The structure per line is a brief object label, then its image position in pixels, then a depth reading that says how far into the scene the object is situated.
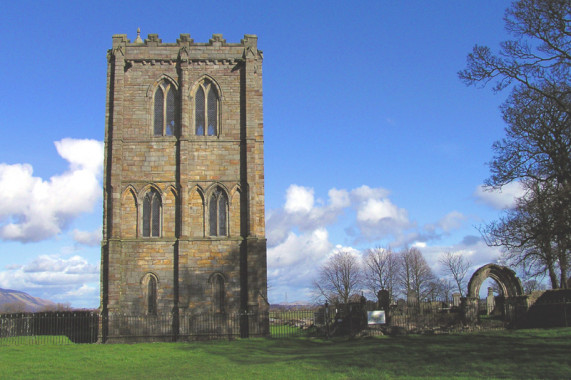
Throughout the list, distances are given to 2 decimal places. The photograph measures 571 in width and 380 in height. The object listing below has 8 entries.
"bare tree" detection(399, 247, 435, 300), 63.53
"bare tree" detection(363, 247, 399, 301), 63.66
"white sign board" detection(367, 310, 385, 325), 28.17
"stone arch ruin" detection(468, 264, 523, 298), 31.94
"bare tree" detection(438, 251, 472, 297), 67.06
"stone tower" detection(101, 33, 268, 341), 28.44
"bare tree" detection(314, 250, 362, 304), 63.75
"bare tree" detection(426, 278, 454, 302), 61.53
